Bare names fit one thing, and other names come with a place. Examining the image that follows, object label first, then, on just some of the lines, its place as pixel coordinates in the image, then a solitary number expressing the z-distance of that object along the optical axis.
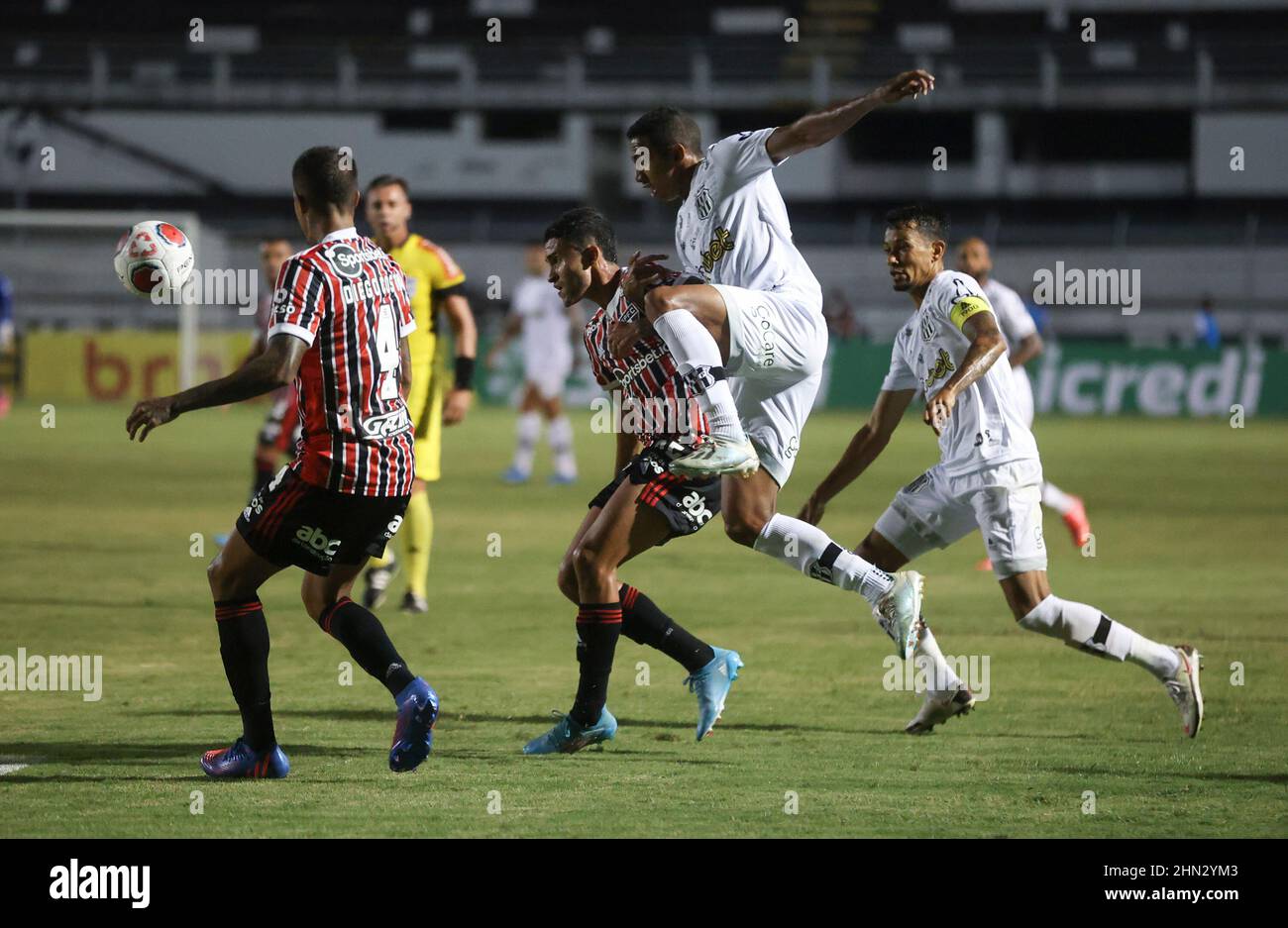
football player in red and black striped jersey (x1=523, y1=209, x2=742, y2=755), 12.26
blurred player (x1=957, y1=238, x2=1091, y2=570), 22.56
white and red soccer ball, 12.67
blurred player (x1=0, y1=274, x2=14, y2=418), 50.18
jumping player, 11.62
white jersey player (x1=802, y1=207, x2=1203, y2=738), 12.52
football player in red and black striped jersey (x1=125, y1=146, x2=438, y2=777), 10.77
